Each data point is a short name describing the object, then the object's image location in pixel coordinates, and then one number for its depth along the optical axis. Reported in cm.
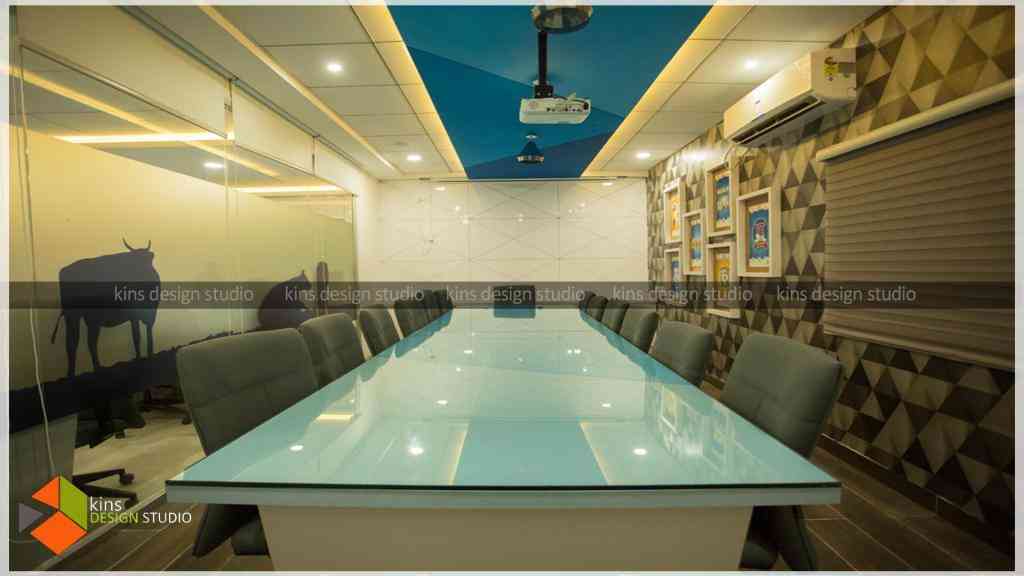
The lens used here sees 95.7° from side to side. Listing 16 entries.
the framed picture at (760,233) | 347
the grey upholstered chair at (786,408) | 112
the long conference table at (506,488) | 91
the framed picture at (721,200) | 416
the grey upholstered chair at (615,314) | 331
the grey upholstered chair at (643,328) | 260
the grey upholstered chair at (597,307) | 408
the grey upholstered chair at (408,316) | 348
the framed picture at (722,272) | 420
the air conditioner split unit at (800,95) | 270
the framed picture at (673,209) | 542
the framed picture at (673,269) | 557
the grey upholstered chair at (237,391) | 122
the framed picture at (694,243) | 495
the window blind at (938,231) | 191
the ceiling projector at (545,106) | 274
